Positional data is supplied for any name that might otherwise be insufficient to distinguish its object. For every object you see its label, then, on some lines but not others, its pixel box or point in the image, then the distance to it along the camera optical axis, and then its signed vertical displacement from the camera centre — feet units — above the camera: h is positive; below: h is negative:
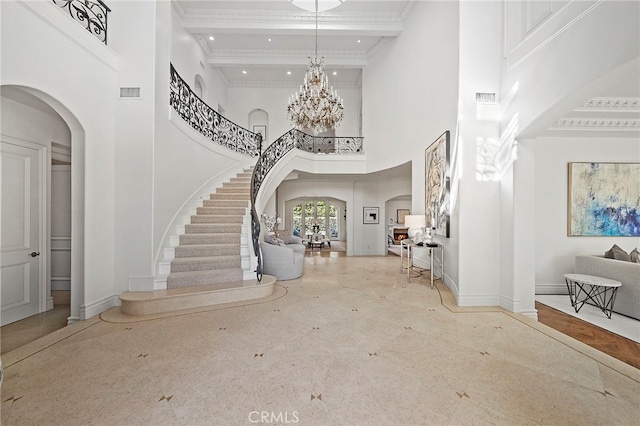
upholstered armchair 20.26 -3.65
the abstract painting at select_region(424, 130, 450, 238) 16.74 +1.84
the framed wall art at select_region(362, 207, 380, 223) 36.29 -0.35
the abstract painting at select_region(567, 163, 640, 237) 18.15 +0.93
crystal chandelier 21.20 +8.38
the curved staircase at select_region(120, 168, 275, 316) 13.73 -3.39
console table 18.13 -3.17
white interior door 12.82 -1.03
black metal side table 13.78 -4.28
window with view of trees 59.21 -1.09
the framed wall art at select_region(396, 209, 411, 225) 57.36 -0.53
